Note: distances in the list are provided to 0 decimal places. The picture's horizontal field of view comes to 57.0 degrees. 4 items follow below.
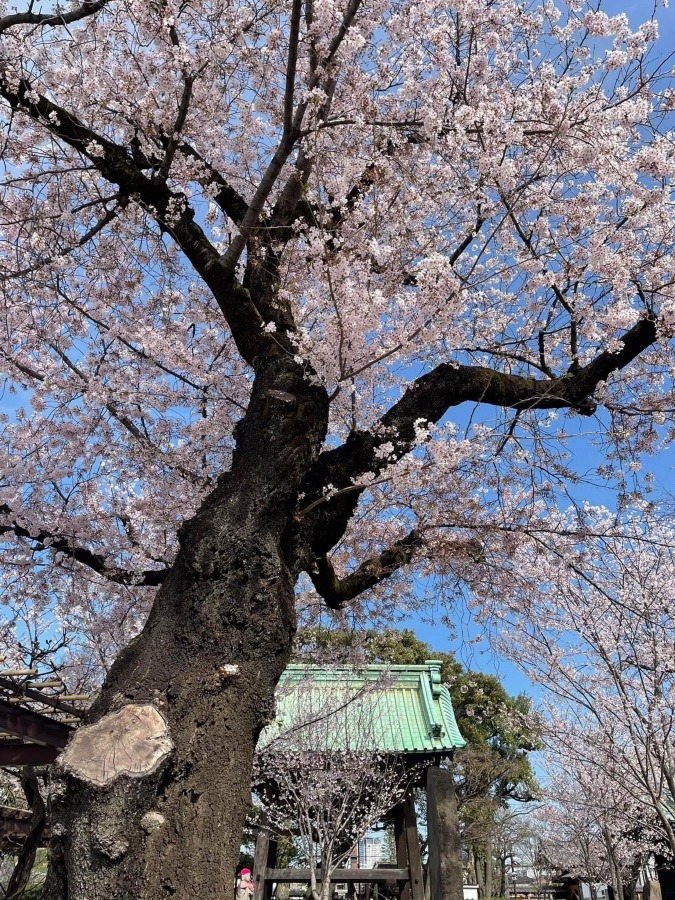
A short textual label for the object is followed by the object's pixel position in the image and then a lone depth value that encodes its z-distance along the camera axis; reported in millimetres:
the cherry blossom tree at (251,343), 2059
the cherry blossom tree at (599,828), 11578
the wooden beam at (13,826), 7980
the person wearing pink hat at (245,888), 8906
